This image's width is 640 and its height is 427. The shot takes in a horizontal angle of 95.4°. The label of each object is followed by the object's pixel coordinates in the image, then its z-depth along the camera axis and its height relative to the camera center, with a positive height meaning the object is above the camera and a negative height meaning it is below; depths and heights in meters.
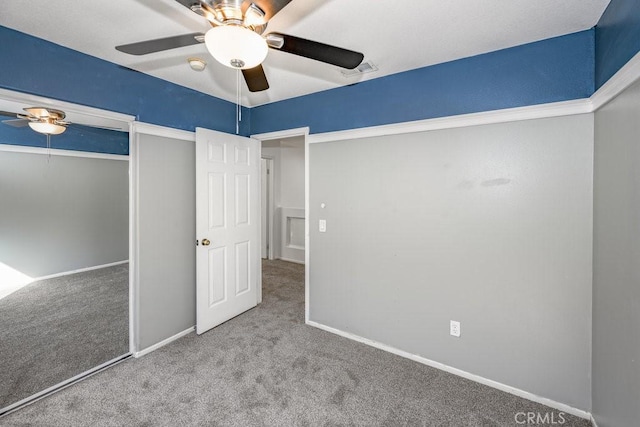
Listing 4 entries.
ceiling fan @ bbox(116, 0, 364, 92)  1.12 +0.80
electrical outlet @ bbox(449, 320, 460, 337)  2.25 -0.90
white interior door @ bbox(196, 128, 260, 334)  2.82 -0.15
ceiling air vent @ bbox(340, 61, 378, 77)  2.29 +1.17
